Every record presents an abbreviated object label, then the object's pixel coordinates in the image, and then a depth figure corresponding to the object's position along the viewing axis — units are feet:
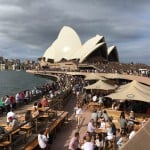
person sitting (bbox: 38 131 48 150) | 16.17
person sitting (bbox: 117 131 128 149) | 16.87
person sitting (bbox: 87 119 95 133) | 19.51
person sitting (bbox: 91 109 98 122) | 22.97
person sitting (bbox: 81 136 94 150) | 14.57
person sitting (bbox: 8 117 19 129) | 18.22
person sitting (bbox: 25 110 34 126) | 19.94
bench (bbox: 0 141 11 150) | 14.32
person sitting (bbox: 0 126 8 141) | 15.49
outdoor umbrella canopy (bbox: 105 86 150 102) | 24.52
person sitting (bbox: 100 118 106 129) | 20.73
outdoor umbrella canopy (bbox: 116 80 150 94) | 26.01
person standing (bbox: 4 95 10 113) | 31.77
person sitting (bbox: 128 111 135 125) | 21.73
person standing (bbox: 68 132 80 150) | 15.92
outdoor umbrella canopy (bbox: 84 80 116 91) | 35.00
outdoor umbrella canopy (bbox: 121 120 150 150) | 4.34
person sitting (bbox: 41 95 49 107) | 27.31
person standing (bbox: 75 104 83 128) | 25.14
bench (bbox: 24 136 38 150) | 16.19
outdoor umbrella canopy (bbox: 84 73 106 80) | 46.87
